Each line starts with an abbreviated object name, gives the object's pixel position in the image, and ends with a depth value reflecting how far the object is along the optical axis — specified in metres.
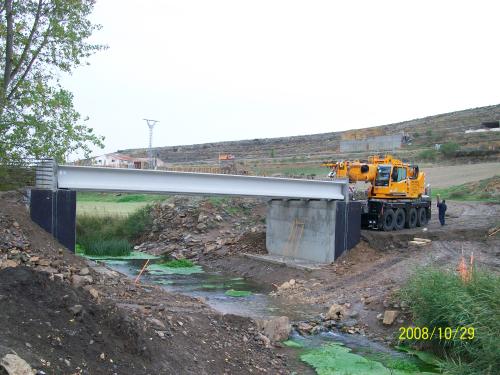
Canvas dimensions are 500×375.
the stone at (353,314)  16.41
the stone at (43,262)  11.94
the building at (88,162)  19.56
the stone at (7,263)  10.29
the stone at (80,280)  11.36
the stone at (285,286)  21.72
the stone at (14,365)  5.53
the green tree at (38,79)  17.19
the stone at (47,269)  11.49
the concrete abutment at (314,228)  24.20
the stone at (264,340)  11.47
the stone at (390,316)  15.04
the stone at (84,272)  12.66
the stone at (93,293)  8.79
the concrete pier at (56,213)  15.28
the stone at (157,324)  9.43
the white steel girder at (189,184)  16.95
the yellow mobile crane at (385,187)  25.50
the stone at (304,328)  14.50
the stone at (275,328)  12.86
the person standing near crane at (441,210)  26.59
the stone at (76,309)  7.48
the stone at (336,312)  16.25
